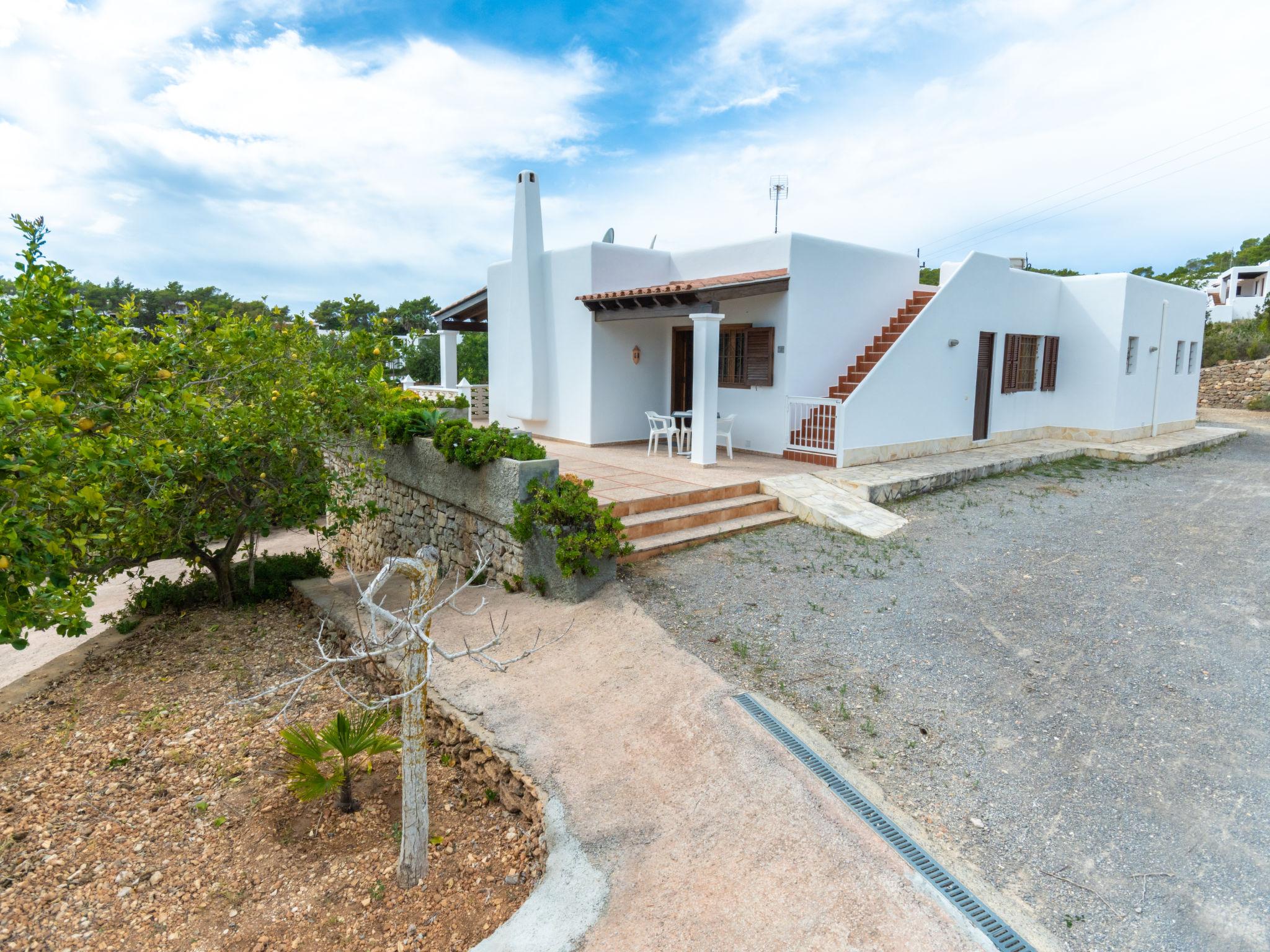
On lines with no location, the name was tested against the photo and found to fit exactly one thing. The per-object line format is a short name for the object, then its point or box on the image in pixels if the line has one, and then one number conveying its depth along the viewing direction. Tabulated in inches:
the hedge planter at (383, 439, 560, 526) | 268.7
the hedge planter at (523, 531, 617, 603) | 255.1
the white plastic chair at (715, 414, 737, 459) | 443.5
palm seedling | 173.0
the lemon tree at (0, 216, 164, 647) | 106.0
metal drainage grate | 114.5
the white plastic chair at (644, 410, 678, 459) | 459.2
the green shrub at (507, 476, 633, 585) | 250.1
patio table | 453.7
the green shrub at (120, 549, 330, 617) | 340.5
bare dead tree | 133.9
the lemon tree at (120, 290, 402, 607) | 262.7
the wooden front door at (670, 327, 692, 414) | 541.3
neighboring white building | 1421.0
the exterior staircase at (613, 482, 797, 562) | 299.9
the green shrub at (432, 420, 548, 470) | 274.5
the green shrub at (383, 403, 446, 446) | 341.4
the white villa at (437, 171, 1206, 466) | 450.9
